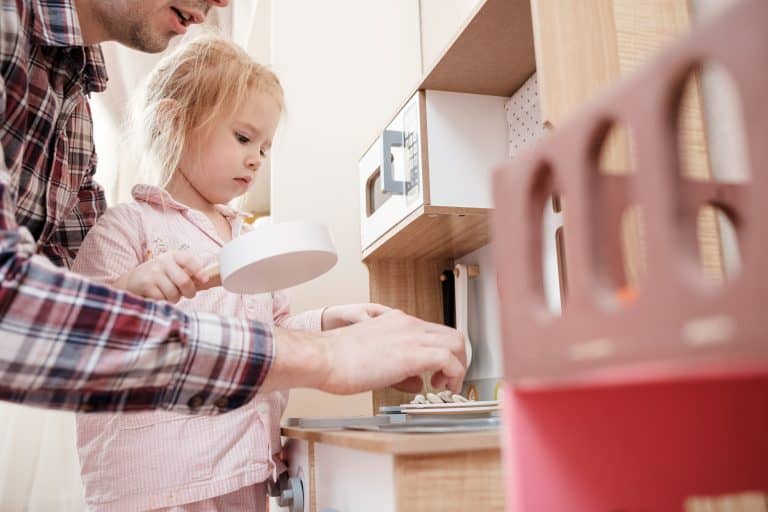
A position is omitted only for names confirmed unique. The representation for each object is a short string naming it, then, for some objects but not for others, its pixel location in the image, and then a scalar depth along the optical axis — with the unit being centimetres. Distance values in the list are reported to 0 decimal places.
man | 59
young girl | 103
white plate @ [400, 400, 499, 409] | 103
